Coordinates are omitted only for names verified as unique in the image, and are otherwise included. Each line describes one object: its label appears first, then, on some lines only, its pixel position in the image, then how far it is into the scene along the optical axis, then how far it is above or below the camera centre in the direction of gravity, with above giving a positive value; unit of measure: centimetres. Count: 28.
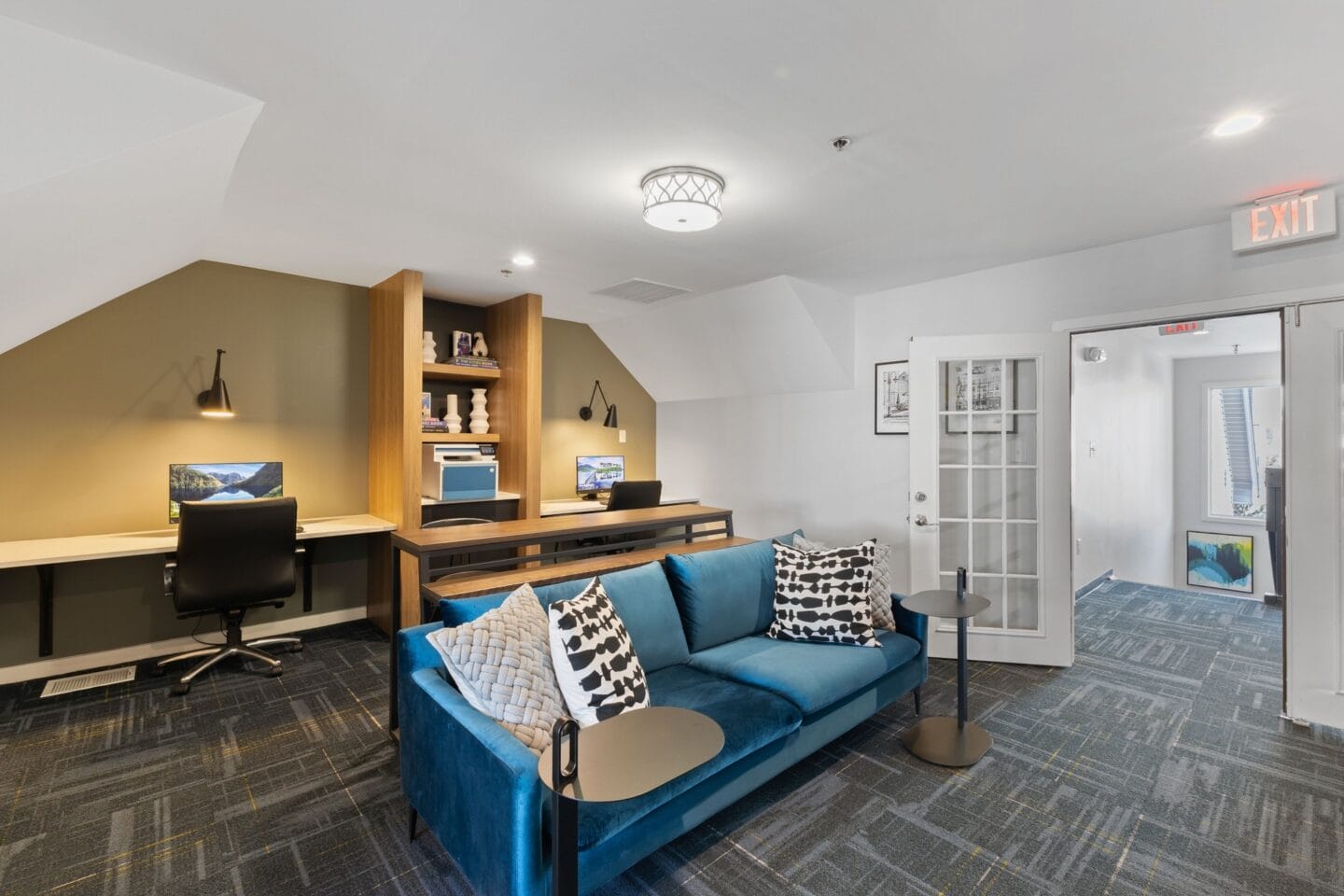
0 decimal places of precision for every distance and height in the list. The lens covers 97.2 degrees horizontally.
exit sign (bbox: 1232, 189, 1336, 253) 256 +103
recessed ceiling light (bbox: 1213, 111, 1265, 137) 199 +113
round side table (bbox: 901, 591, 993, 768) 248 -125
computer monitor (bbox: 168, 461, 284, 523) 354 -17
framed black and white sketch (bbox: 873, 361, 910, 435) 416 +38
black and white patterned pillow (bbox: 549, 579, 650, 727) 184 -68
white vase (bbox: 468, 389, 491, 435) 477 +31
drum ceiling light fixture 239 +104
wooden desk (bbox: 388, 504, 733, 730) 252 -38
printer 417 -14
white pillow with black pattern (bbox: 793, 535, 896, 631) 290 -71
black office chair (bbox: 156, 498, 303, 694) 301 -57
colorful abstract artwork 541 -104
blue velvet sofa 149 -90
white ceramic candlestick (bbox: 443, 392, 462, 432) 458 +27
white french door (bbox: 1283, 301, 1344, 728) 270 -28
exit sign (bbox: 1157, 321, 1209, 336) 450 +97
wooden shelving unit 386 +36
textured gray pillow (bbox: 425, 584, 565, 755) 171 -66
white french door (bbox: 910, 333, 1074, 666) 346 -20
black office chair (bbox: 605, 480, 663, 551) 448 -33
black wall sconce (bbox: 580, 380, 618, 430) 563 +38
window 556 +4
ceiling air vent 421 +120
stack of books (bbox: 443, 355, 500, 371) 452 +71
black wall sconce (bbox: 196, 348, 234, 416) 353 +33
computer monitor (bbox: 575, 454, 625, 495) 561 -18
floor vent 307 -121
